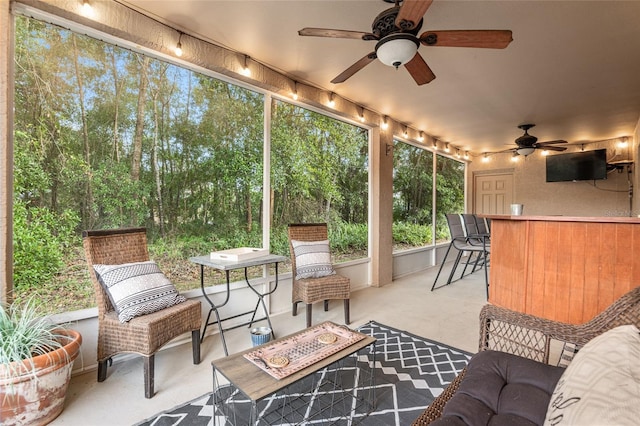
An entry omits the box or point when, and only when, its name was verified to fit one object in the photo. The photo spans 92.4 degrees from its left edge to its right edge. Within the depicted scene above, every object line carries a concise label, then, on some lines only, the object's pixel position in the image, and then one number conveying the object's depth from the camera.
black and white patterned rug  1.69
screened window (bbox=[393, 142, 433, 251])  5.35
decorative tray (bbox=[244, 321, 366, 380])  1.45
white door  7.29
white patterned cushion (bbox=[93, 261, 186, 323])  1.99
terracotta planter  1.52
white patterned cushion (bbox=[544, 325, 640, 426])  0.68
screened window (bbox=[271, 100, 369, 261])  3.55
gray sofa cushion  1.10
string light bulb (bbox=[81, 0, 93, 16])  2.09
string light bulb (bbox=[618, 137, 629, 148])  5.71
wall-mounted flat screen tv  5.75
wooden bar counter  1.95
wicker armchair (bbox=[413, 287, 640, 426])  1.22
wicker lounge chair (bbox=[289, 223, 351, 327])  2.96
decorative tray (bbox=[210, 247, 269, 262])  2.46
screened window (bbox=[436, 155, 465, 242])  6.57
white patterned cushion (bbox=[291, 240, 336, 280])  3.16
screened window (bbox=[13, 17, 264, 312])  2.08
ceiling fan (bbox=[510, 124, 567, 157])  5.10
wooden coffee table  1.35
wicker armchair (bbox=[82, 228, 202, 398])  1.91
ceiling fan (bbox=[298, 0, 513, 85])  1.81
